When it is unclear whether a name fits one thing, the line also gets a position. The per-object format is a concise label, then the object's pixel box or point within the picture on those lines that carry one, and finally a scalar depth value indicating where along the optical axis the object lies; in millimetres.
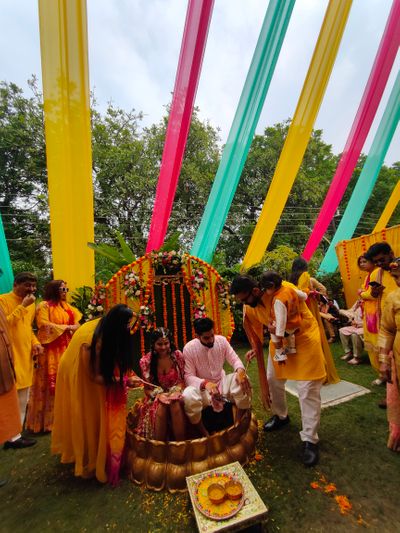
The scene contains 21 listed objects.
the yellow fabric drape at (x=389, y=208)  8750
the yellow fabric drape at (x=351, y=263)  6246
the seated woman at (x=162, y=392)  2240
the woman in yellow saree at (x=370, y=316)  3316
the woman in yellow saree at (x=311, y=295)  3291
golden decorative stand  2062
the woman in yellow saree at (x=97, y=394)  2143
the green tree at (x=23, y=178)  10992
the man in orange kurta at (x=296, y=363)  2281
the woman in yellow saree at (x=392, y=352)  2094
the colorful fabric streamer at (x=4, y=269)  4520
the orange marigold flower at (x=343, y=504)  1768
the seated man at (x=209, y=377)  2282
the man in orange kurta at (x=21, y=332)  2871
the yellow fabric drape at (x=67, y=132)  4121
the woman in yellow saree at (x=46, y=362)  3184
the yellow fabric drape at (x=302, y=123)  5492
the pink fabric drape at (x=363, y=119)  5780
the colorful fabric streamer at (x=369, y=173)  7337
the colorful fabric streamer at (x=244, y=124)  5215
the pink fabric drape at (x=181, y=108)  4625
